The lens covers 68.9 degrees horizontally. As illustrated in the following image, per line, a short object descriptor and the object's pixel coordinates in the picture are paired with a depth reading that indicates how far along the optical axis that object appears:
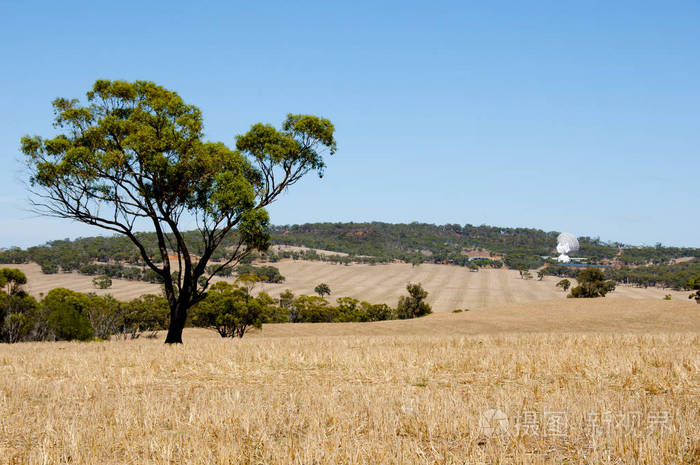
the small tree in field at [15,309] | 61.56
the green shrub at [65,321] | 58.28
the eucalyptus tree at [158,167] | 24.44
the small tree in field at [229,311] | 60.31
